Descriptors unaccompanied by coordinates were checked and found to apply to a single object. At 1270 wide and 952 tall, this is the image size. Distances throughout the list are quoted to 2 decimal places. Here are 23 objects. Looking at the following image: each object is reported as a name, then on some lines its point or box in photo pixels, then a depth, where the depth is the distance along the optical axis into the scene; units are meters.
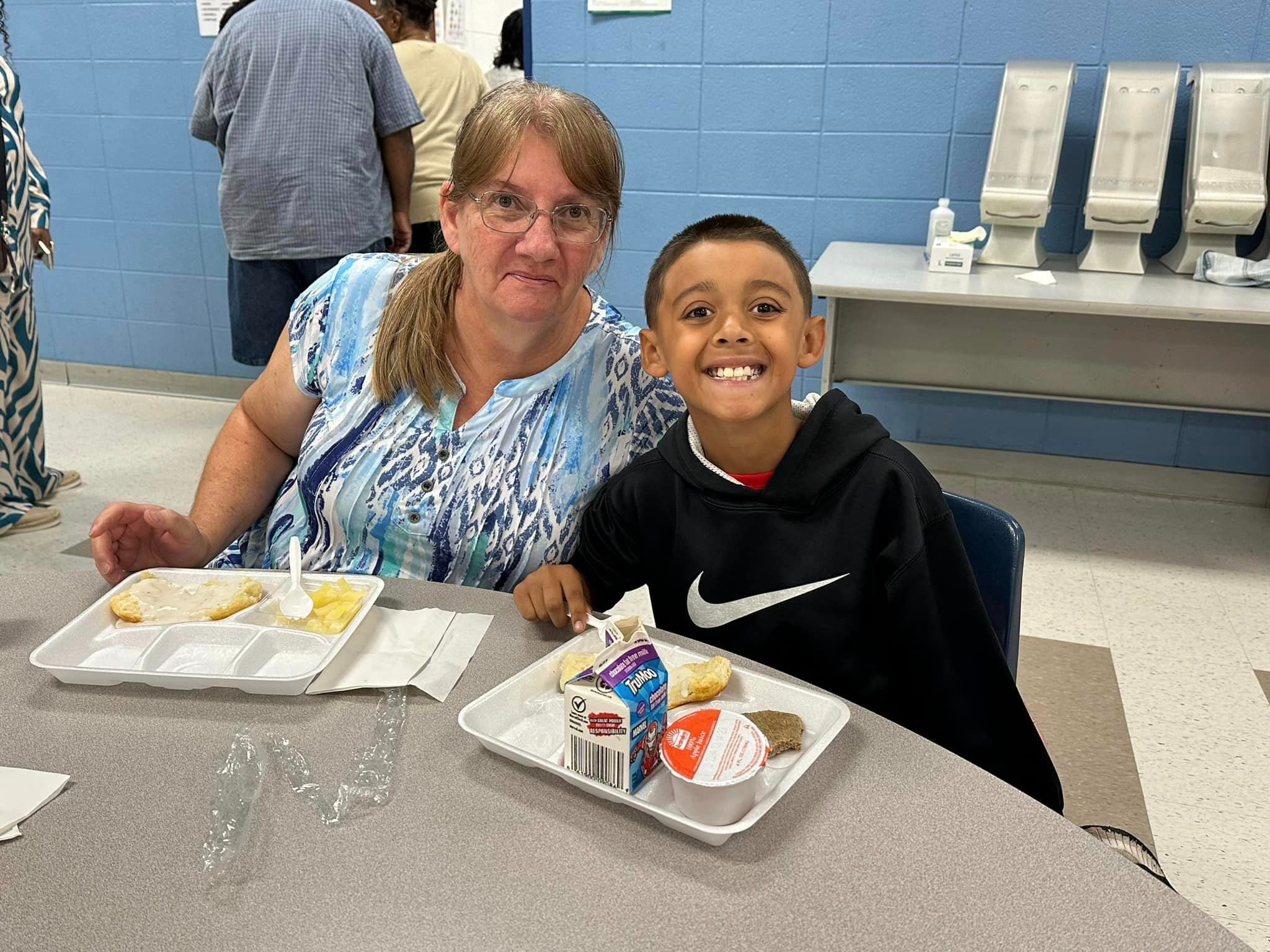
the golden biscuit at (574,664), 0.95
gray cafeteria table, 0.68
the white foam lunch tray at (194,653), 0.95
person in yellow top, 3.44
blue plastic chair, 1.22
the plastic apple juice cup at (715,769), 0.77
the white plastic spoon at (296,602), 1.07
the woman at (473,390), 1.27
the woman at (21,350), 2.96
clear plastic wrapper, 0.76
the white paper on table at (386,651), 0.97
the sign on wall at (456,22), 3.66
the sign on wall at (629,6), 3.41
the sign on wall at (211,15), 3.91
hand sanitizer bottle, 2.99
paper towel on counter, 2.82
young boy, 1.16
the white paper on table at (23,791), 0.78
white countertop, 2.52
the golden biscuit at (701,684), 0.94
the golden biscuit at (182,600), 1.06
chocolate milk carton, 0.78
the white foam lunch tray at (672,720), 0.79
